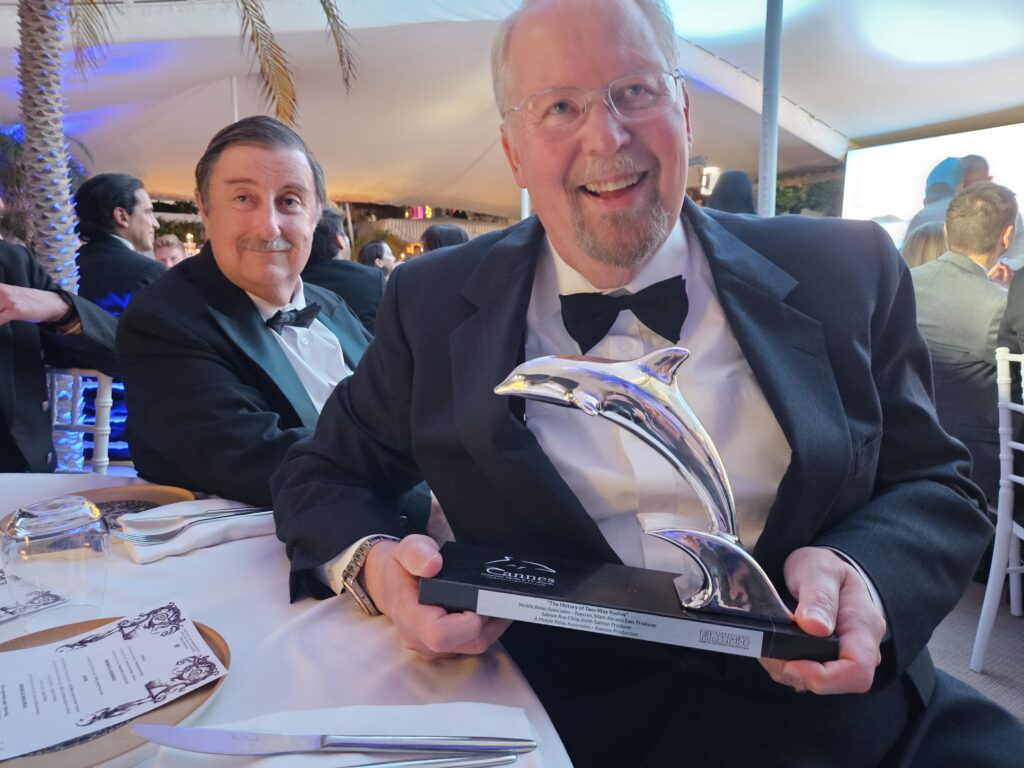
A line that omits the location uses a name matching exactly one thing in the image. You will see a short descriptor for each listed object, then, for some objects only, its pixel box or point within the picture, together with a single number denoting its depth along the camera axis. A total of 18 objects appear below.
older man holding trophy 0.92
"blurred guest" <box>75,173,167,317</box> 3.55
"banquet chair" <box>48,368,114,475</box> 2.20
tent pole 5.52
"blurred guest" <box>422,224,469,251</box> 4.96
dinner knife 0.61
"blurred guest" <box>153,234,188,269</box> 6.67
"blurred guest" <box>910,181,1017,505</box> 3.16
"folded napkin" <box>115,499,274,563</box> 1.09
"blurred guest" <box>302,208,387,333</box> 3.12
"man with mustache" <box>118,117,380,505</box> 1.46
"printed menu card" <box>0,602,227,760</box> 0.66
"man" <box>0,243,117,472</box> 2.11
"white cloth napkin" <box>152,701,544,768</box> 0.62
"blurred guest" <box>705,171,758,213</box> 4.27
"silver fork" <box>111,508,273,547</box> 1.10
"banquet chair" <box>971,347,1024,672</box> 2.53
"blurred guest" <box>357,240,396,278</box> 6.44
